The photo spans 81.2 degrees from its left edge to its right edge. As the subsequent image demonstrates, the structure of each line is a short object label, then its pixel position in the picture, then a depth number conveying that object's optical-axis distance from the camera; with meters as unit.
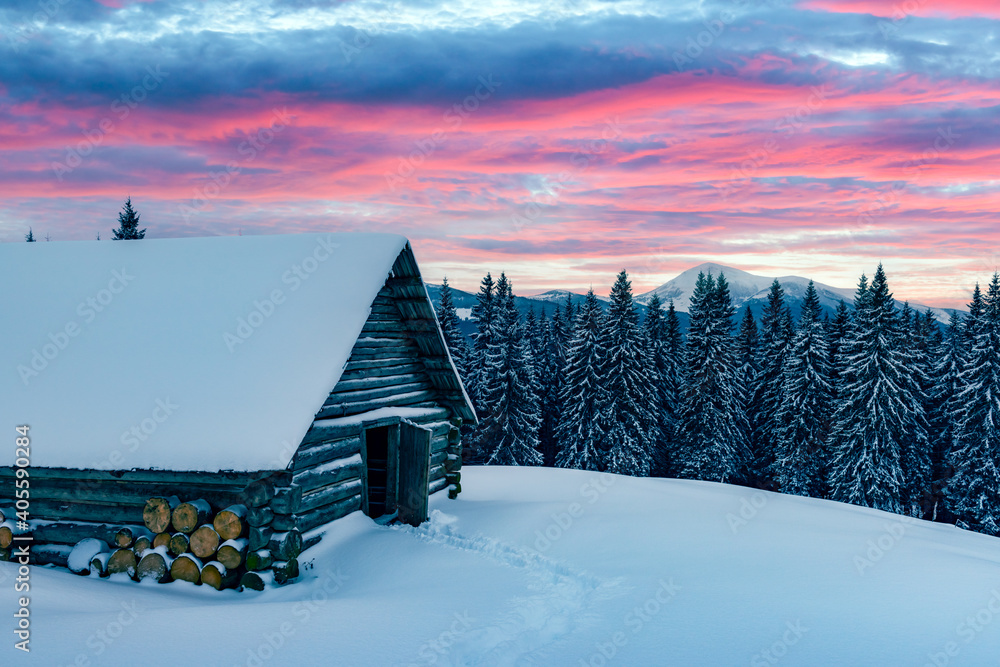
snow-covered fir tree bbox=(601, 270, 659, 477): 37.09
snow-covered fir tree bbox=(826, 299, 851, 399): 38.50
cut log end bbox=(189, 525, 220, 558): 8.53
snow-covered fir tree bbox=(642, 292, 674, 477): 42.15
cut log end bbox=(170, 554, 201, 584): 8.52
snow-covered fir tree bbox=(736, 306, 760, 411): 44.28
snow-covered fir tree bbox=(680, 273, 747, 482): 37.94
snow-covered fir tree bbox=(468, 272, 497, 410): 41.31
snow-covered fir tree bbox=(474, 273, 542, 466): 38.66
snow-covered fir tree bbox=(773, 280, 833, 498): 36.59
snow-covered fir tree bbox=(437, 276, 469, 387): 41.69
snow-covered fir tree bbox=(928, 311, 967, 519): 36.16
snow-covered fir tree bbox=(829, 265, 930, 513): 32.41
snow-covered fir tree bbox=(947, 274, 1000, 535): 31.34
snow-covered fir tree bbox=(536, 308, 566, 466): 48.44
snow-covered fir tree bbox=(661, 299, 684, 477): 42.00
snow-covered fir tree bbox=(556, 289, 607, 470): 38.06
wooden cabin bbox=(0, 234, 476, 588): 8.81
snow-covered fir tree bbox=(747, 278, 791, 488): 41.12
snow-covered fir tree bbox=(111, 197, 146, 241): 51.34
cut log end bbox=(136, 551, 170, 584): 8.62
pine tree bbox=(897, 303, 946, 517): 35.28
